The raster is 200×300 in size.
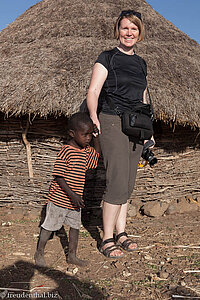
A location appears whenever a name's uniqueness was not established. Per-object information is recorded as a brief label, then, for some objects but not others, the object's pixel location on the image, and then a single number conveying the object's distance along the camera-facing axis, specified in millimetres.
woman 2467
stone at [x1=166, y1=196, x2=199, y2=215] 4340
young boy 2424
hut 3721
